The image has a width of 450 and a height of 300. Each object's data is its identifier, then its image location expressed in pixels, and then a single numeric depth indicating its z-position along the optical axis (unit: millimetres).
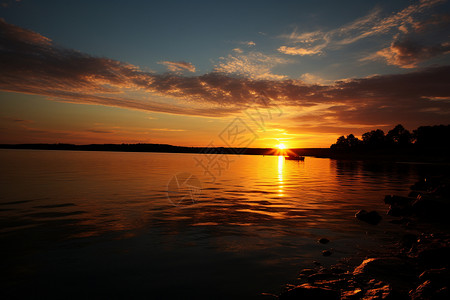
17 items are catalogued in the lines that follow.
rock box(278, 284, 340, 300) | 6529
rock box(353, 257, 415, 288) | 7887
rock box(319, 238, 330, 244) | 11530
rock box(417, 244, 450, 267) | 8852
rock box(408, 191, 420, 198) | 24766
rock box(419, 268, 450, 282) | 7125
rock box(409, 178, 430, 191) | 30903
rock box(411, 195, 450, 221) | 16391
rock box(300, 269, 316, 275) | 8477
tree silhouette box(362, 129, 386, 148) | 184725
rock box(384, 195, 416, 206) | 20469
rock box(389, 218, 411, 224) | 15469
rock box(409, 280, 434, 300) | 6429
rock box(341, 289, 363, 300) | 6793
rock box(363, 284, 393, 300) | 6590
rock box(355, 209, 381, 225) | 15384
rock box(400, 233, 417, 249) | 11113
